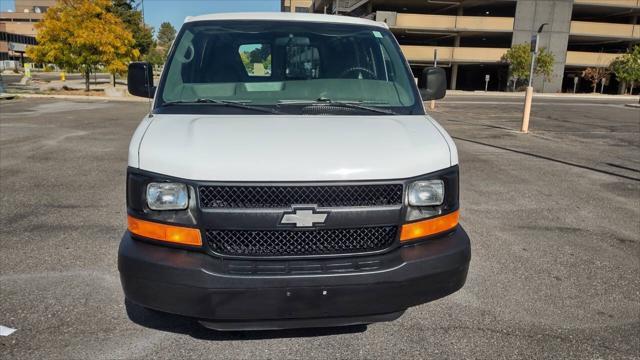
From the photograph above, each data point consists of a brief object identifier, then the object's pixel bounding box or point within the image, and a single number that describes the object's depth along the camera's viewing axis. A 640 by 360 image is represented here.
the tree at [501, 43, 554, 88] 44.22
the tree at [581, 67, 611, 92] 49.19
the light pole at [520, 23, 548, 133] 15.00
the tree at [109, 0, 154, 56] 49.50
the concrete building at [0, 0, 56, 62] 89.25
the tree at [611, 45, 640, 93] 38.91
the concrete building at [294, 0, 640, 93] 46.16
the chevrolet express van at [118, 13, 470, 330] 2.54
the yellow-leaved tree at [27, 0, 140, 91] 25.88
